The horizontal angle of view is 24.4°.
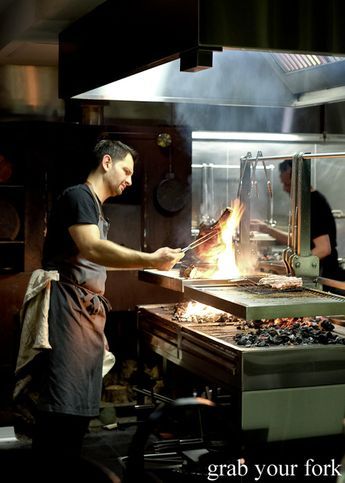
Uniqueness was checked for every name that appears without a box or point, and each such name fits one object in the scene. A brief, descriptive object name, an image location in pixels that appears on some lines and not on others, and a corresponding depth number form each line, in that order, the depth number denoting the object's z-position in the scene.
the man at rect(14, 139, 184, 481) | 4.35
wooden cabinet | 6.93
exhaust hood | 3.45
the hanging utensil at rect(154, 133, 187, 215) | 7.27
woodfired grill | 3.79
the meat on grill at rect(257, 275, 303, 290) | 4.25
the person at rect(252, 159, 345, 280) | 6.86
